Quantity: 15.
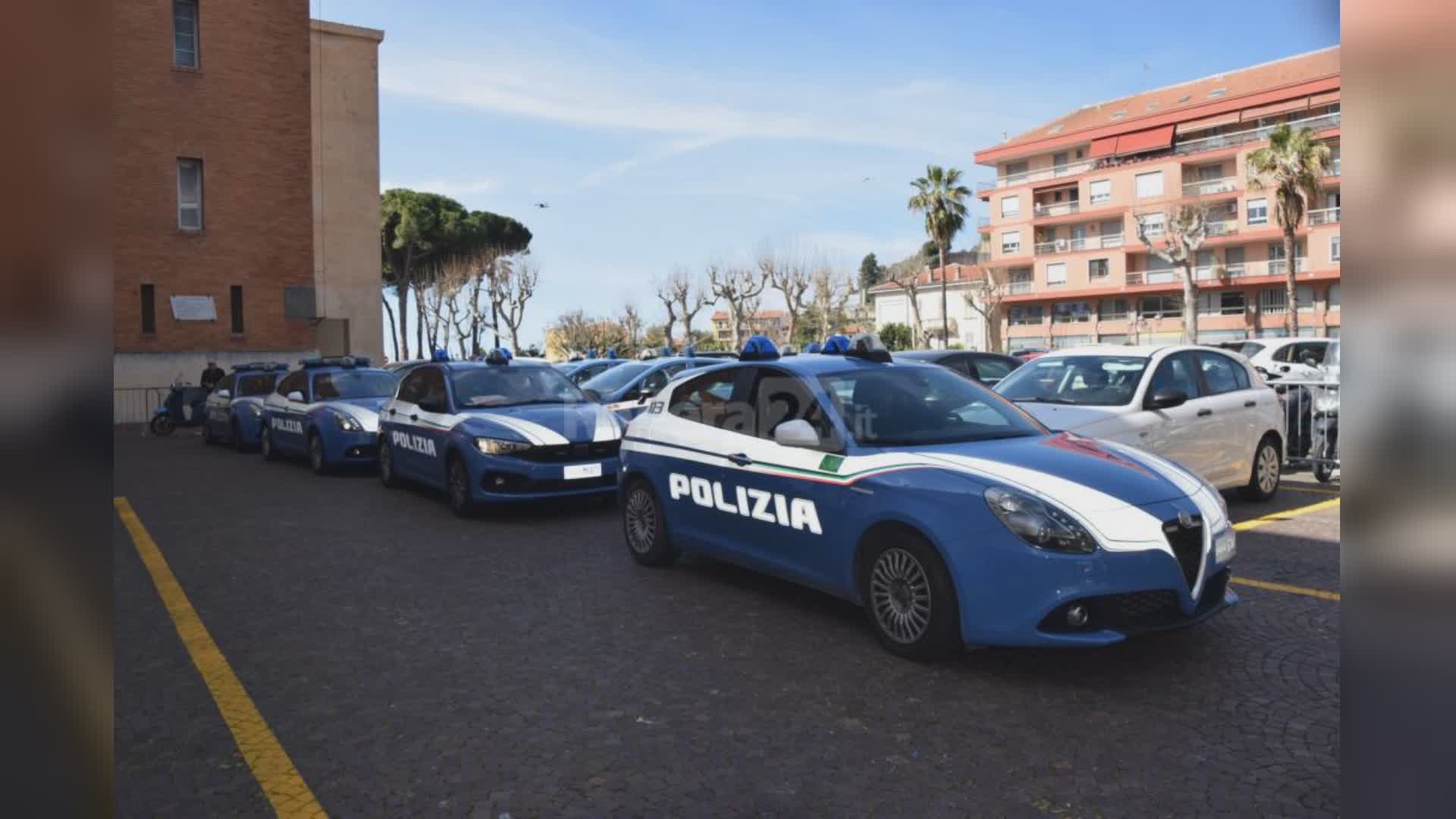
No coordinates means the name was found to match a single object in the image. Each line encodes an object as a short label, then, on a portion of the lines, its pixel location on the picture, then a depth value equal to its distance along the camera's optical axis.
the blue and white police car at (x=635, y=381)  14.52
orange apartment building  53.03
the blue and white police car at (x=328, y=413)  14.32
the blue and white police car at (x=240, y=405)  18.11
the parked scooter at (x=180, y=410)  23.30
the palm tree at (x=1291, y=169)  36.22
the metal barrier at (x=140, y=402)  26.84
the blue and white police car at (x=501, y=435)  10.09
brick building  28.70
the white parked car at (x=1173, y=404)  8.90
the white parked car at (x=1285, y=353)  16.62
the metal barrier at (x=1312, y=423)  11.75
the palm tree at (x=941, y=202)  56.50
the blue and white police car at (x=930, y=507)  4.82
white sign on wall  29.17
